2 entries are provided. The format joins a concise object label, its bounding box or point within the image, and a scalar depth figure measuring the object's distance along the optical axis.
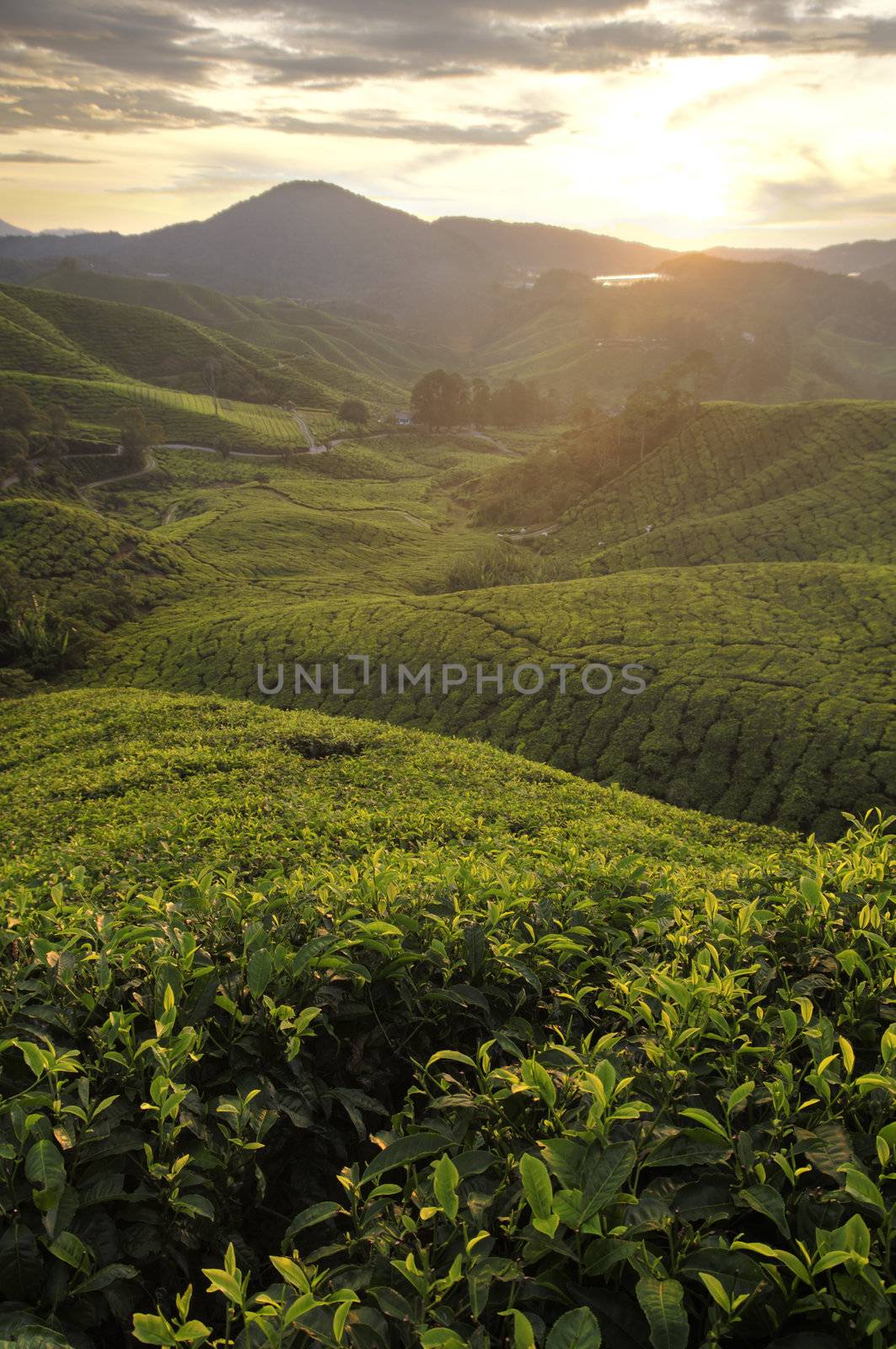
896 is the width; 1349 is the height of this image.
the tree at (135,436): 75.06
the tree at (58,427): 69.04
